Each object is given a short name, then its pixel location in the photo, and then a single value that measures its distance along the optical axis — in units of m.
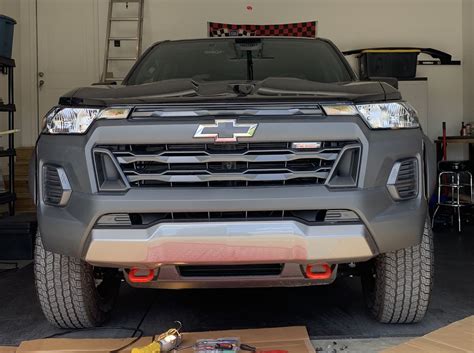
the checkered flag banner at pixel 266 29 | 7.38
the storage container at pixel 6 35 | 4.43
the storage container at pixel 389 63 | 6.51
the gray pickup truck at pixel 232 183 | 1.77
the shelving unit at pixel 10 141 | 4.48
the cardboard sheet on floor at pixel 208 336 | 1.99
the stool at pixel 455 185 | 5.70
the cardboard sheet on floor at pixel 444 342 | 1.82
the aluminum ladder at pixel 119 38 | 7.00
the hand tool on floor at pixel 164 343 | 1.88
